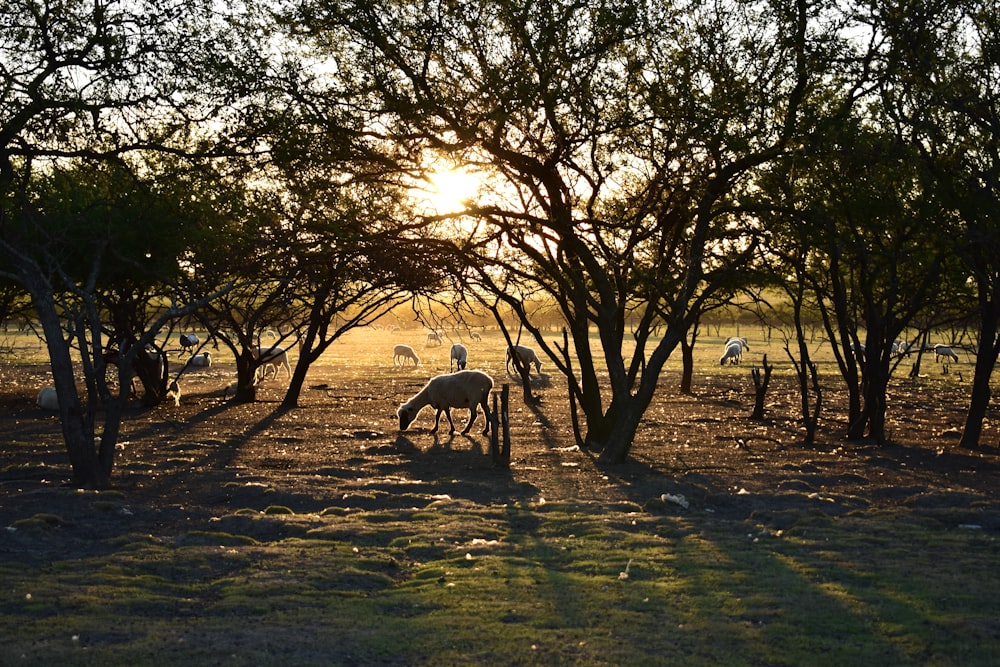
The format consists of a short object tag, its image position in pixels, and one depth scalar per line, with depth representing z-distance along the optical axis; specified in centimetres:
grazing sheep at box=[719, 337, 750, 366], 6072
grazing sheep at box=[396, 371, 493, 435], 2369
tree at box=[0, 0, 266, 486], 1364
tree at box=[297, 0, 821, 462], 1648
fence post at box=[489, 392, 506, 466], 1792
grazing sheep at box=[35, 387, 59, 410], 2859
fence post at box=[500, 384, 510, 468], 1777
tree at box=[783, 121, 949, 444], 1741
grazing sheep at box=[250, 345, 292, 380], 4153
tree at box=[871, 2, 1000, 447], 1684
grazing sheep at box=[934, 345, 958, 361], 5575
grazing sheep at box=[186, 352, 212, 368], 5166
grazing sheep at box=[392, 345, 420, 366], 5528
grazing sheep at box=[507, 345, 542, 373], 4490
